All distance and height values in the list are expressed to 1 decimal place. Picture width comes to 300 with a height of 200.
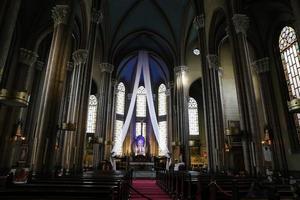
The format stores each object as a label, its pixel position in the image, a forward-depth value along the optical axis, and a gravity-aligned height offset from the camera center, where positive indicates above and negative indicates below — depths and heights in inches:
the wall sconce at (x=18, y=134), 495.9 +58.8
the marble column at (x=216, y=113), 517.0 +121.9
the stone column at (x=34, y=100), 619.8 +176.3
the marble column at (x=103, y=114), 765.9 +174.8
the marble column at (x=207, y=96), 540.7 +174.7
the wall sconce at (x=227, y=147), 515.7 +36.7
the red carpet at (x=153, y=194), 306.2 -48.5
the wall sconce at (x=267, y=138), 440.5 +53.1
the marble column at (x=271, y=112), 547.2 +136.2
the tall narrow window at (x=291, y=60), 560.7 +264.1
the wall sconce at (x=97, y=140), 683.4 +66.8
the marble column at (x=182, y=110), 807.1 +198.6
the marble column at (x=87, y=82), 491.3 +192.8
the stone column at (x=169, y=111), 1068.6 +254.5
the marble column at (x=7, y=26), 241.8 +147.7
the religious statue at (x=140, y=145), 1173.2 +90.3
